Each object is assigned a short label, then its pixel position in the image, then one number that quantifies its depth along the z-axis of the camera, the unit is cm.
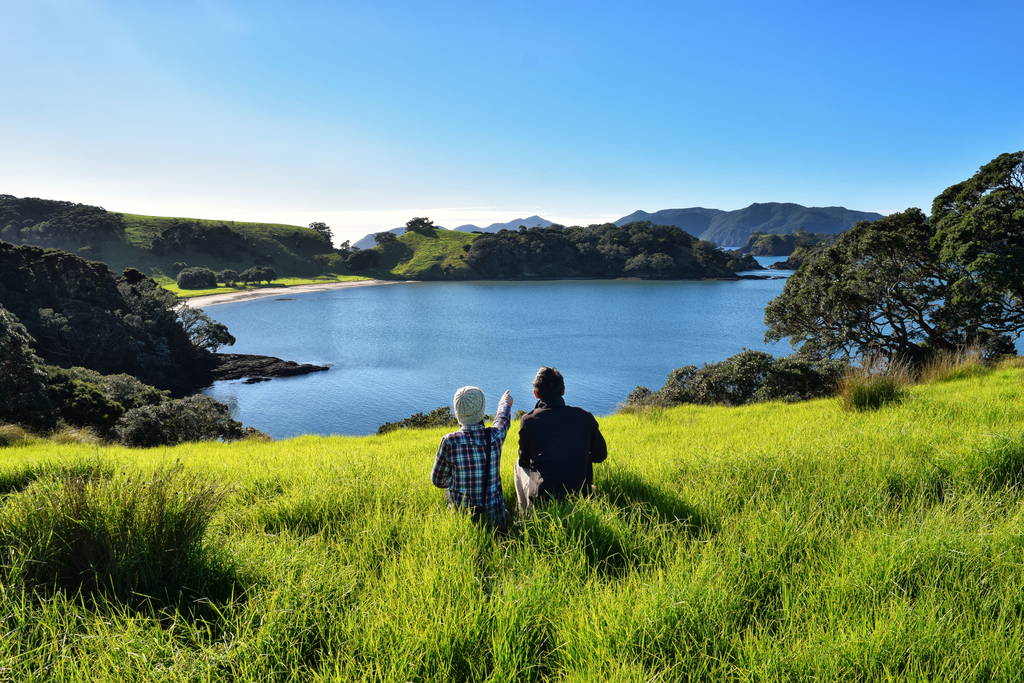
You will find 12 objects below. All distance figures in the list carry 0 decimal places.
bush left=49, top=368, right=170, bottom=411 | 2680
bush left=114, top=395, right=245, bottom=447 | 2111
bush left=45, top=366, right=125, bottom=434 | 2300
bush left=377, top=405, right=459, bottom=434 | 2122
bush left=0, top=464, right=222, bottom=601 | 298
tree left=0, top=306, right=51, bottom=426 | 2059
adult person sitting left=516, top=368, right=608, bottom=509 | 450
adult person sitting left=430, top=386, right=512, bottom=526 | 425
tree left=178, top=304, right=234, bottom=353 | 4984
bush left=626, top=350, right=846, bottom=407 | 1938
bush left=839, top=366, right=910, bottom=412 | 876
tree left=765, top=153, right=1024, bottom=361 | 1878
